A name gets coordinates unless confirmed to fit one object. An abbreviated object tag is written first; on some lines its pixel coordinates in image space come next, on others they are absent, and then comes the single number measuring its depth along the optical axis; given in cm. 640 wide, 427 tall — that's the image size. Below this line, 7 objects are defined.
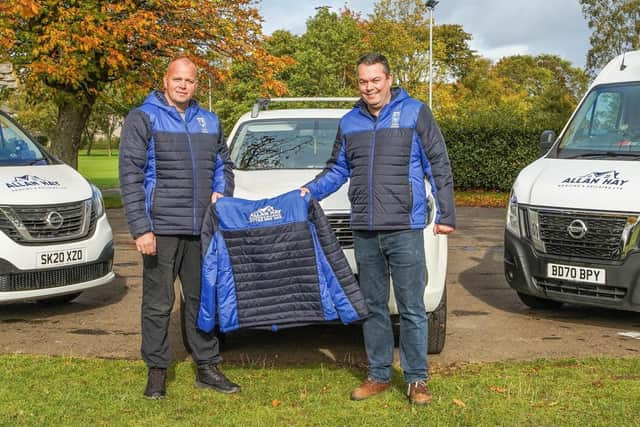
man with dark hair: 510
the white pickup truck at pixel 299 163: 614
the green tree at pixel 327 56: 4866
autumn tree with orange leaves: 1639
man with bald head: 516
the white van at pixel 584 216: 720
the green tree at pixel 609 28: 5300
